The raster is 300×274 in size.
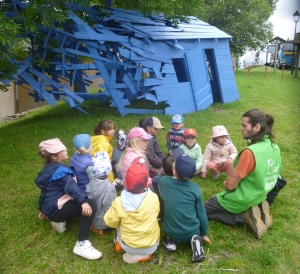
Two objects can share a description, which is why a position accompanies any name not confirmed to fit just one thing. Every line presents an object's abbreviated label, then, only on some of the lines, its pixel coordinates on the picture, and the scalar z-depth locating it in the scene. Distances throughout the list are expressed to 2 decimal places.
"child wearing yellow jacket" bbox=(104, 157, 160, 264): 2.96
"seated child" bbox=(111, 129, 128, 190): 4.74
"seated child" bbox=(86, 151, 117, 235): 3.32
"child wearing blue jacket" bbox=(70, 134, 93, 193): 3.80
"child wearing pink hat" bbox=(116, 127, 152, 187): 4.10
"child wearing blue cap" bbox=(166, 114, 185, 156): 5.38
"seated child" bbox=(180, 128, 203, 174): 4.89
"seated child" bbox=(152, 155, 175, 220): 3.47
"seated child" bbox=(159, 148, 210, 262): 3.05
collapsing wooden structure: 7.90
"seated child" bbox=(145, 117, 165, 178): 4.69
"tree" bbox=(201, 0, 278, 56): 21.55
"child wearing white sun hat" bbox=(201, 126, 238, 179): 4.73
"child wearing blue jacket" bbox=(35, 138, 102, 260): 3.25
